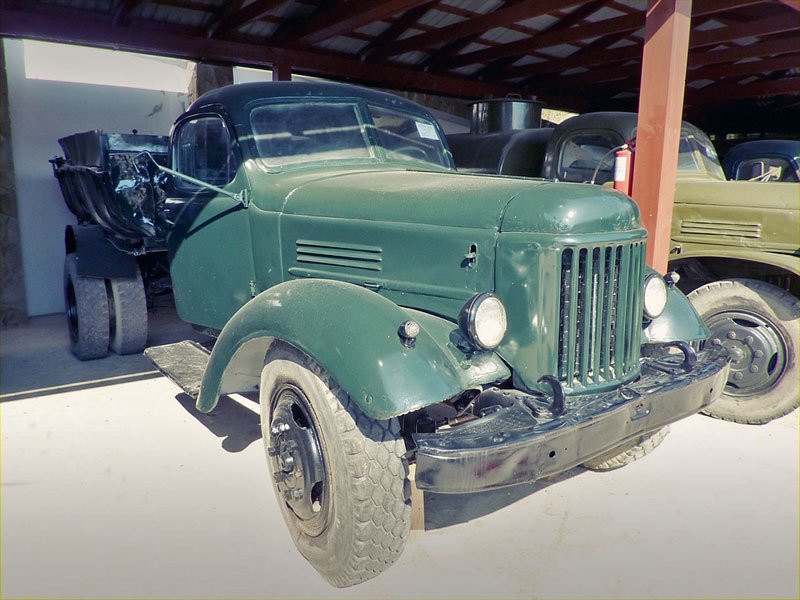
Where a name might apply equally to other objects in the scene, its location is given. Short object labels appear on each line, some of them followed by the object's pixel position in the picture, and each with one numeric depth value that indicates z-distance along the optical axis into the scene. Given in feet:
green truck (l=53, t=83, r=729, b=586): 7.43
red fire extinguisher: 14.56
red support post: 13.46
